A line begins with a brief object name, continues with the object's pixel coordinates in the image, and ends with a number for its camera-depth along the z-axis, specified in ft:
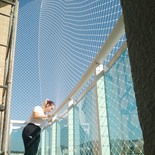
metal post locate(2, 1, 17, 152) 5.73
